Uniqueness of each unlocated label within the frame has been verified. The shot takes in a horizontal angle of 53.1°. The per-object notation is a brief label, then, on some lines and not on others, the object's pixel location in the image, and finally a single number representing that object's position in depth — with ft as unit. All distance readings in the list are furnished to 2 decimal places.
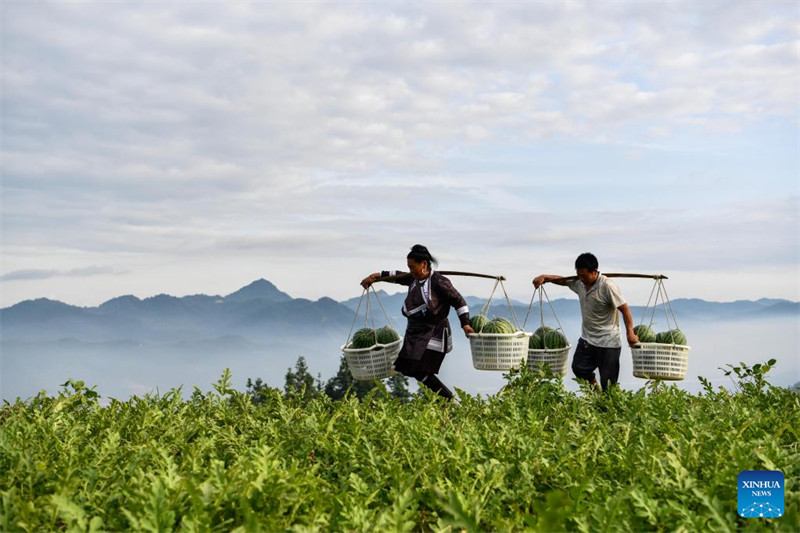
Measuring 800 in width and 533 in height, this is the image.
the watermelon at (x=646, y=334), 34.83
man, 32.60
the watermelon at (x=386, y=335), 32.94
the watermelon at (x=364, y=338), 32.55
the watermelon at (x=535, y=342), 33.76
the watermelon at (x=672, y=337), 34.06
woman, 31.58
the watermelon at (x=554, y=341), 33.38
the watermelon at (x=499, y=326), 31.60
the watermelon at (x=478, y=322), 33.17
